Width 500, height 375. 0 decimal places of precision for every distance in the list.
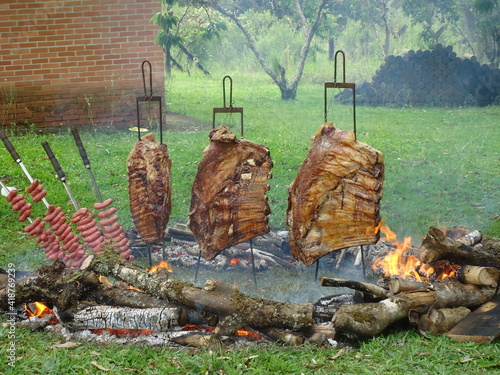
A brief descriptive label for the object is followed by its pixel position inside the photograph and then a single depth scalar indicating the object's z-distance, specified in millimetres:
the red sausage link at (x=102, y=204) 4469
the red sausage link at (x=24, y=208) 4621
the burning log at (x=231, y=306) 3654
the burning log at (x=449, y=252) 4156
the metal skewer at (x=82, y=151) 4625
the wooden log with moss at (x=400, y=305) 3574
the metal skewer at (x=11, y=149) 4488
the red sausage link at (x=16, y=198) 4633
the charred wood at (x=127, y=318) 3684
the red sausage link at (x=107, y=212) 4595
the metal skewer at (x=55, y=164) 4555
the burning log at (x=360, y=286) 3730
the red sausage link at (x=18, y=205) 4633
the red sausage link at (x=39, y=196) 4574
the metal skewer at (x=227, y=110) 4355
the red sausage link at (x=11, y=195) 4586
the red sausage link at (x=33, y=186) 4588
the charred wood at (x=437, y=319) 3725
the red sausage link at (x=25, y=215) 4617
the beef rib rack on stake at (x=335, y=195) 4180
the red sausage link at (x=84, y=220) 4586
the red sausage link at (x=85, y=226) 4586
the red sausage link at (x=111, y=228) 4633
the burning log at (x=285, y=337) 3625
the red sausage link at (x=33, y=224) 4590
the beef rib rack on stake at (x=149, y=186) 4629
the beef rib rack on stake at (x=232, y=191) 4469
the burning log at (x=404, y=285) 3869
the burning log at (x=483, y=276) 3953
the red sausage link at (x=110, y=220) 4617
